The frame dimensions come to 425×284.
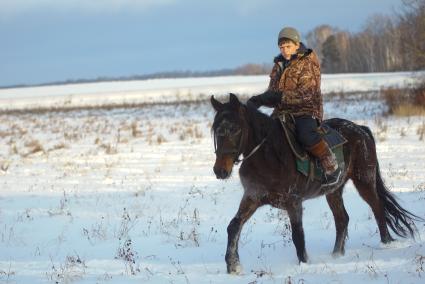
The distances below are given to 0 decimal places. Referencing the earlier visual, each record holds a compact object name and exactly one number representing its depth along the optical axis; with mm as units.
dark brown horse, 9781
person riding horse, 10789
